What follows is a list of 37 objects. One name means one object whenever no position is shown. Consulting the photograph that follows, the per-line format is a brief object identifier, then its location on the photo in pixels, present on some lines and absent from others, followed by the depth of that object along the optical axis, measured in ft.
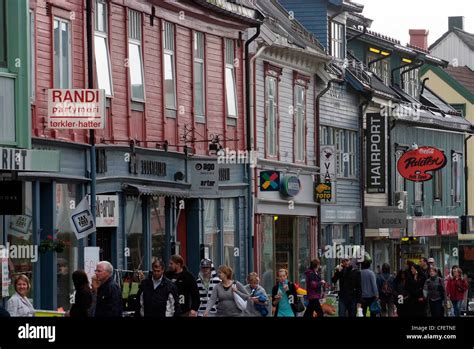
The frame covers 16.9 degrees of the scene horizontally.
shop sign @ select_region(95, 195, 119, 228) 101.24
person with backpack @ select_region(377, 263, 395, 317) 124.16
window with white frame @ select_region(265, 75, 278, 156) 144.66
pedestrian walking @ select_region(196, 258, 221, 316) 77.87
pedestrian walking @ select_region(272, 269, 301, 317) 86.53
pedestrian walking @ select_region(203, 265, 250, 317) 70.79
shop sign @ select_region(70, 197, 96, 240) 82.64
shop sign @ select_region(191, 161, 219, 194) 118.93
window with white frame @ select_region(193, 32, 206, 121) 124.57
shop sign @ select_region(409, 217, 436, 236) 192.81
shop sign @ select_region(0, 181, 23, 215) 82.95
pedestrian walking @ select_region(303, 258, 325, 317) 103.45
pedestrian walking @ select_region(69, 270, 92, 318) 57.88
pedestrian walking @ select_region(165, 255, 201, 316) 69.46
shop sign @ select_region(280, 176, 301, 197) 146.72
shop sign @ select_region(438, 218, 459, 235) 205.67
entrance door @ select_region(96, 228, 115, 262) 103.76
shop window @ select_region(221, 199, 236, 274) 131.85
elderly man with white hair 56.90
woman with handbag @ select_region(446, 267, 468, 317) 126.52
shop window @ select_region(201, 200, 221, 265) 126.11
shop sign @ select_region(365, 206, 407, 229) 177.78
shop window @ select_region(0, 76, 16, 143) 86.02
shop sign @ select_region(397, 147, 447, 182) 167.94
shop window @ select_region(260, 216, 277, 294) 141.49
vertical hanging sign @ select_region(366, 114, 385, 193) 175.42
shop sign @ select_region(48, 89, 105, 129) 91.76
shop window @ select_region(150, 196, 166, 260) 113.80
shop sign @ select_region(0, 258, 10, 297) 85.30
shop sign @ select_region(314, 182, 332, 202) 157.48
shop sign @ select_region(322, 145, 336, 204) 159.74
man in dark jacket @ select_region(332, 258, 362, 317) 110.11
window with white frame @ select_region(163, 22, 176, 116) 117.80
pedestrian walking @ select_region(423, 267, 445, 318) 109.60
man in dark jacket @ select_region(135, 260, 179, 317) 64.08
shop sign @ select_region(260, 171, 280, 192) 139.74
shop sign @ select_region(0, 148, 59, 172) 84.23
